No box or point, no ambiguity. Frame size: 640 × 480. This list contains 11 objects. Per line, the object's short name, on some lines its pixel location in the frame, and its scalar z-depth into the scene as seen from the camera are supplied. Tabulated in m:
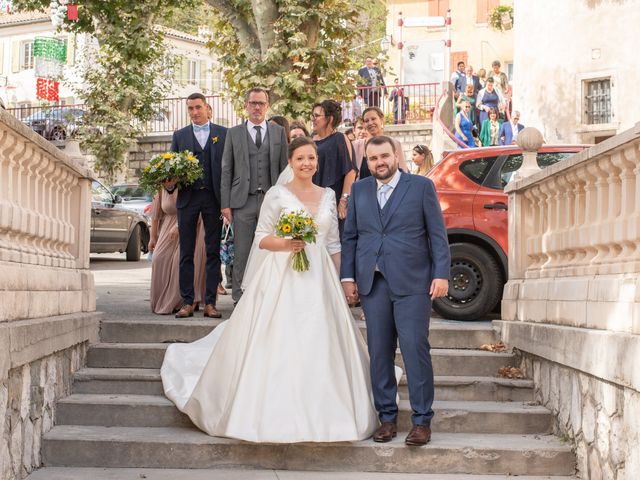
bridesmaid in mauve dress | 10.30
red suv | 10.33
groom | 6.80
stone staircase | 6.90
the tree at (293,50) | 15.89
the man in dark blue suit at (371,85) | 28.84
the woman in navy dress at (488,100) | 24.25
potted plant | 49.16
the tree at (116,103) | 35.59
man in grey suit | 9.56
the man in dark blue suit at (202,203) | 9.84
